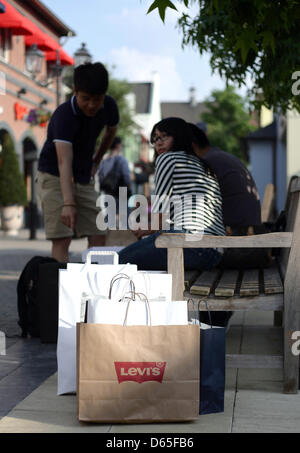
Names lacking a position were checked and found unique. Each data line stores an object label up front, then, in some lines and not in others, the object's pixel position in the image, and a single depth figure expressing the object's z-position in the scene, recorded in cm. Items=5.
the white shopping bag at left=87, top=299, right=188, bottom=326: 712
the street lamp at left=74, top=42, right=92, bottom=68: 3250
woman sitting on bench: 970
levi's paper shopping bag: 698
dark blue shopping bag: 743
